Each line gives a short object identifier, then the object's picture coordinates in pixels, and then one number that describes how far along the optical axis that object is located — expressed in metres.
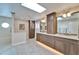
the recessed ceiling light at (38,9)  2.07
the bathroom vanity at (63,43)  1.54
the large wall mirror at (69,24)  2.13
